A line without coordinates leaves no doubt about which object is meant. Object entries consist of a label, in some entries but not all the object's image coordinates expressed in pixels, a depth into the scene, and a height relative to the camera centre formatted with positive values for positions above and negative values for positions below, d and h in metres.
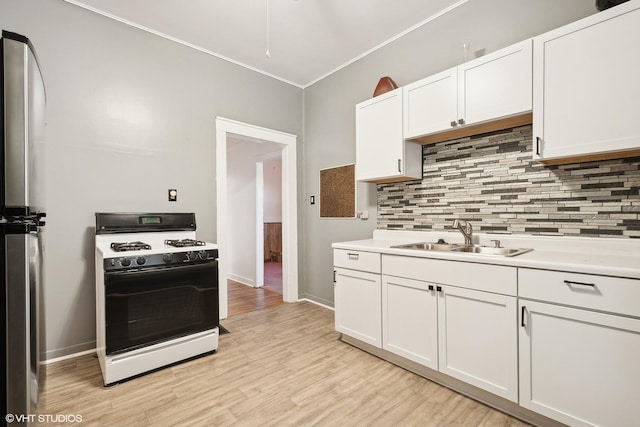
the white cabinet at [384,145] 2.42 +0.57
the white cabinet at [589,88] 1.44 +0.65
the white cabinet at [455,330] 1.57 -0.75
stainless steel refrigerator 0.84 -0.06
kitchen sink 2.03 -0.29
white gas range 1.89 -0.62
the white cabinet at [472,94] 1.77 +0.81
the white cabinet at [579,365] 1.24 -0.73
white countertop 1.31 -0.25
